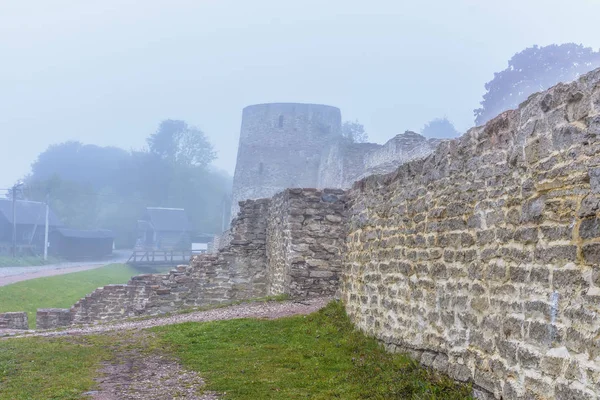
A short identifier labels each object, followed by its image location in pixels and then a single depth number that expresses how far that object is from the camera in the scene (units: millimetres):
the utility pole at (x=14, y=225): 52250
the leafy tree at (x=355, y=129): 87375
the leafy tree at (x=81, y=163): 100312
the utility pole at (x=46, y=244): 53438
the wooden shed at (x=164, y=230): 67812
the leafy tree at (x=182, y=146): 99938
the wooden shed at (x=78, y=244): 59781
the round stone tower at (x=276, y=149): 51594
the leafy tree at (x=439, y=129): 80062
